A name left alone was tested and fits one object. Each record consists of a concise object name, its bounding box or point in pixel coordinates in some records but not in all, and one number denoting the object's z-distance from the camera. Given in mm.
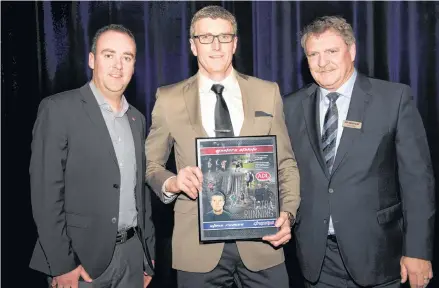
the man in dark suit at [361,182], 2068
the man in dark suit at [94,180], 1992
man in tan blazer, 2016
